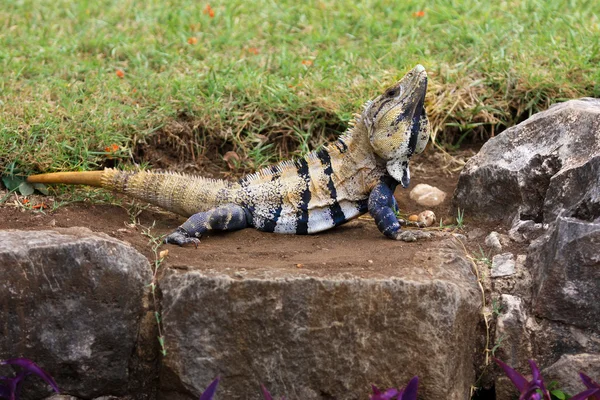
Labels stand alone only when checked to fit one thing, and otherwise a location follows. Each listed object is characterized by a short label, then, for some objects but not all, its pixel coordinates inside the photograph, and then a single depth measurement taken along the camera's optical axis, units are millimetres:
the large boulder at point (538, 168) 10469
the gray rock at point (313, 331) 9133
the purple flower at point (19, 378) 8953
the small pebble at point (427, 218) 11680
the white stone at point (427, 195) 12266
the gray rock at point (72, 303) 9305
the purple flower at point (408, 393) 8336
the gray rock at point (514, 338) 9836
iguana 10984
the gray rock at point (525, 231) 10766
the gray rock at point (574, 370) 9211
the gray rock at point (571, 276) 9320
